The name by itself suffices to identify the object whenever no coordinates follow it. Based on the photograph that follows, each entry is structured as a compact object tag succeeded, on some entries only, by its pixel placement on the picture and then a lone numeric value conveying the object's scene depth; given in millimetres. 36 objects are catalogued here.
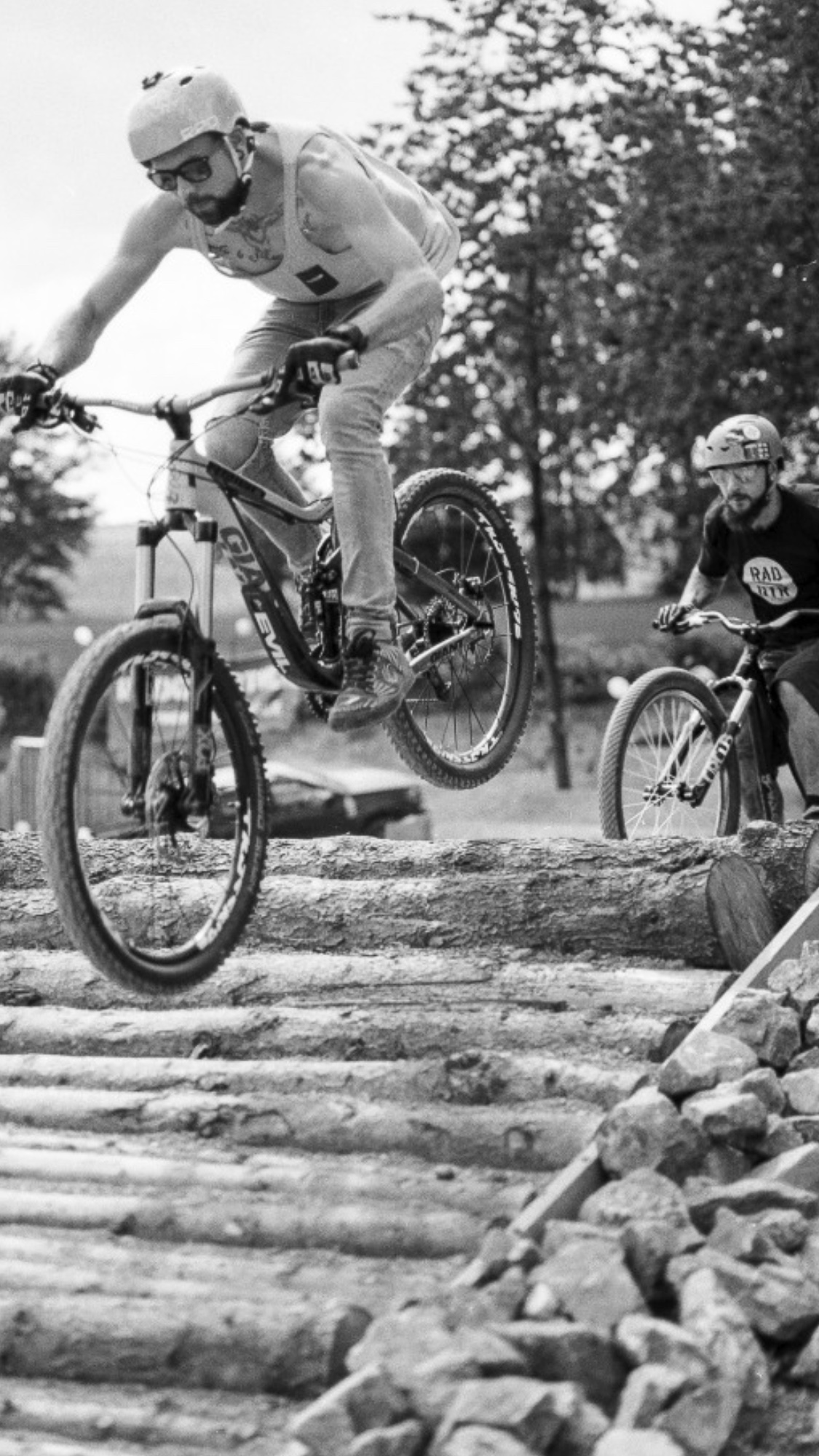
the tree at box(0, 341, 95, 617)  30406
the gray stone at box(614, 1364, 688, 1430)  4074
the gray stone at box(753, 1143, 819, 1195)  5238
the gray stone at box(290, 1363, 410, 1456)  3980
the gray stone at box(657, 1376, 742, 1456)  4090
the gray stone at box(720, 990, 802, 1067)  5801
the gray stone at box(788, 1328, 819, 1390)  4551
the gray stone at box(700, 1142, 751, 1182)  5266
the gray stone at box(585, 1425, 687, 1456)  3854
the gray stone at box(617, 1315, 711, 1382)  4207
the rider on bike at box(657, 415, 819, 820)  7688
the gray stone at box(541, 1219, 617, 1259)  4625
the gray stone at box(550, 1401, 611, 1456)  4012
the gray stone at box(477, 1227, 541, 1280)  4508
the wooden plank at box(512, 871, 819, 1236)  4742
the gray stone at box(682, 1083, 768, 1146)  5270
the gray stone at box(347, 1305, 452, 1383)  4152
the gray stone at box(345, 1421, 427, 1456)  3910
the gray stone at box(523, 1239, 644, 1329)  4391
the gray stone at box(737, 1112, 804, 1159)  5391
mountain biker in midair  5129
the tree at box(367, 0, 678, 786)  18219
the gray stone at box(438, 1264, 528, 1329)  4312
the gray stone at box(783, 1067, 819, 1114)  5633
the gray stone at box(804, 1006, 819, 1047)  5926
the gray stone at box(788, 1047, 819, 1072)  5824
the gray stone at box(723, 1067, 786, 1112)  5500
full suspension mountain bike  4973
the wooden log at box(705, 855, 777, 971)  6766
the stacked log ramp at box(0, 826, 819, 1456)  4441
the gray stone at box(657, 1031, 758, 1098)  5422
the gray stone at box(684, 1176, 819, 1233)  5016
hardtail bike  7840
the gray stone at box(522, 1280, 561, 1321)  4375
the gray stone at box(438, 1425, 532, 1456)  3848
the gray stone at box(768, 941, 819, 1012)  6043
